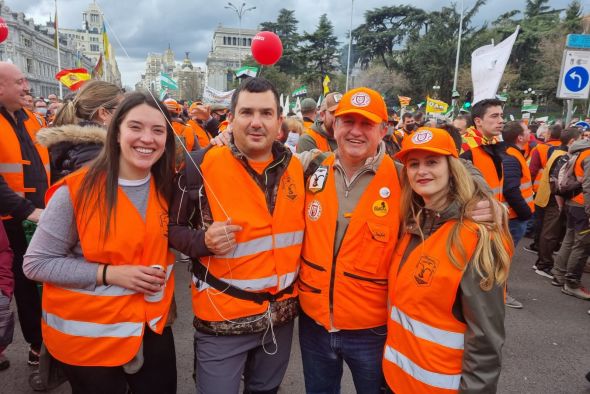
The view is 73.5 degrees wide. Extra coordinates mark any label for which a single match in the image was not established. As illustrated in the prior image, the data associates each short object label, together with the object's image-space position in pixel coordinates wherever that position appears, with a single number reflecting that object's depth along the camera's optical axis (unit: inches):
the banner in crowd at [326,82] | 540.9
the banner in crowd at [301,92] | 550.9
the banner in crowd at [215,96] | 419.6
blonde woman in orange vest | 67.1
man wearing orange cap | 81.0
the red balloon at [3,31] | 204.8
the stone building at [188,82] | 1657.2
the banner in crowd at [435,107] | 610.9
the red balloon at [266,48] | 187.2
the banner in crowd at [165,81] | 436.1
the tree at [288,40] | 1886.1
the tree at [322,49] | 1867.6
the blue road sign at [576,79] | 249.1
